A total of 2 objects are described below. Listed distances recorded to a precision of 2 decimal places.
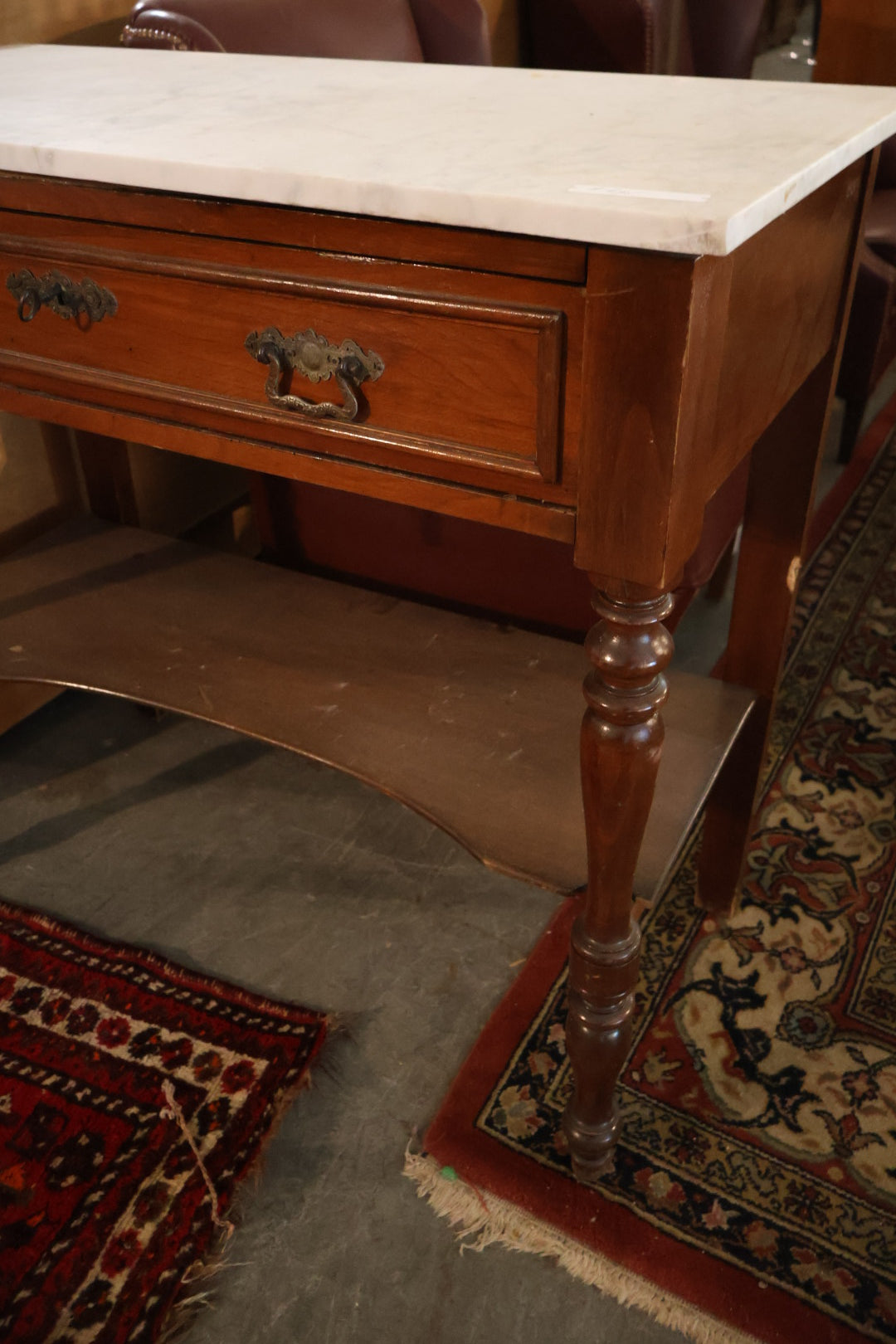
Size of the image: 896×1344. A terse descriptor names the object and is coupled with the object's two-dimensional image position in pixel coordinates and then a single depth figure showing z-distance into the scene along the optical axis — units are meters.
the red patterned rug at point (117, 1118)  0.88
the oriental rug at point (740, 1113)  0.88
